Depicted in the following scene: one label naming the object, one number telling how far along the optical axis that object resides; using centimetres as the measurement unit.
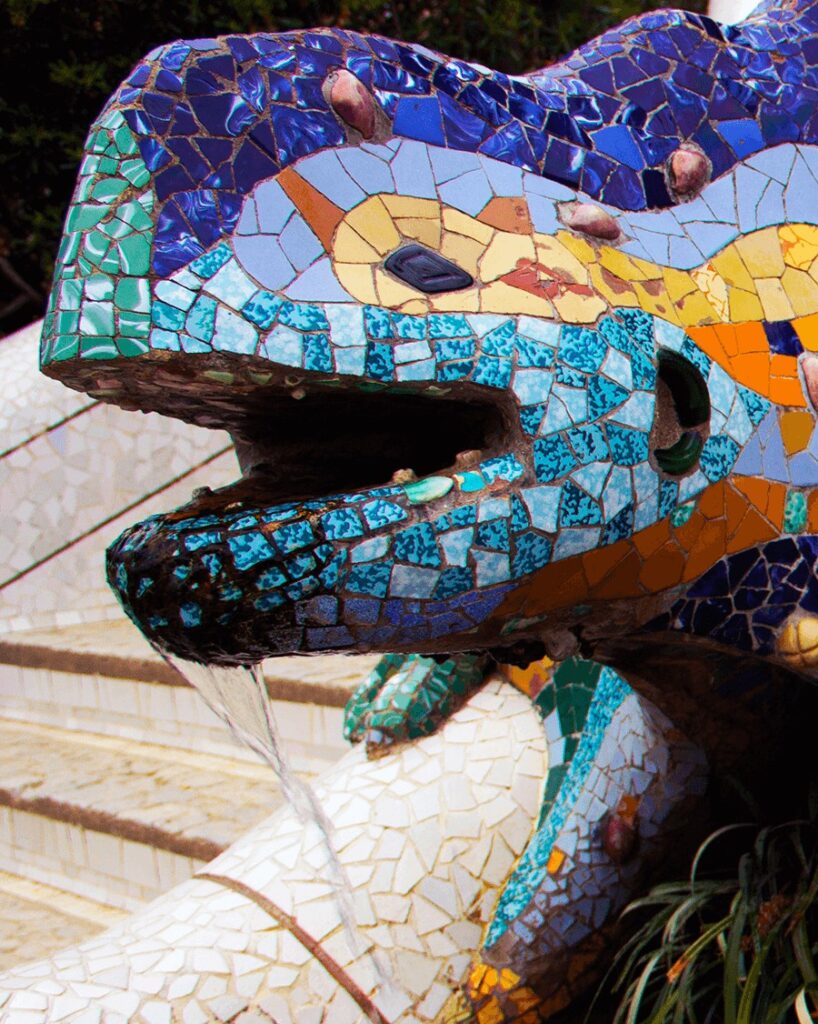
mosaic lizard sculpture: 119
